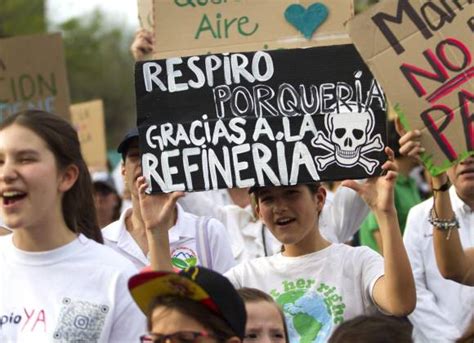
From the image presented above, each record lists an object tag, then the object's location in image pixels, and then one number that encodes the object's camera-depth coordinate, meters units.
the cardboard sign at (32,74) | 17.05
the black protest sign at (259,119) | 11.05
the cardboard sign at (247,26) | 12.20
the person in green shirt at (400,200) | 17.20
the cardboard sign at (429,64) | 10.84
